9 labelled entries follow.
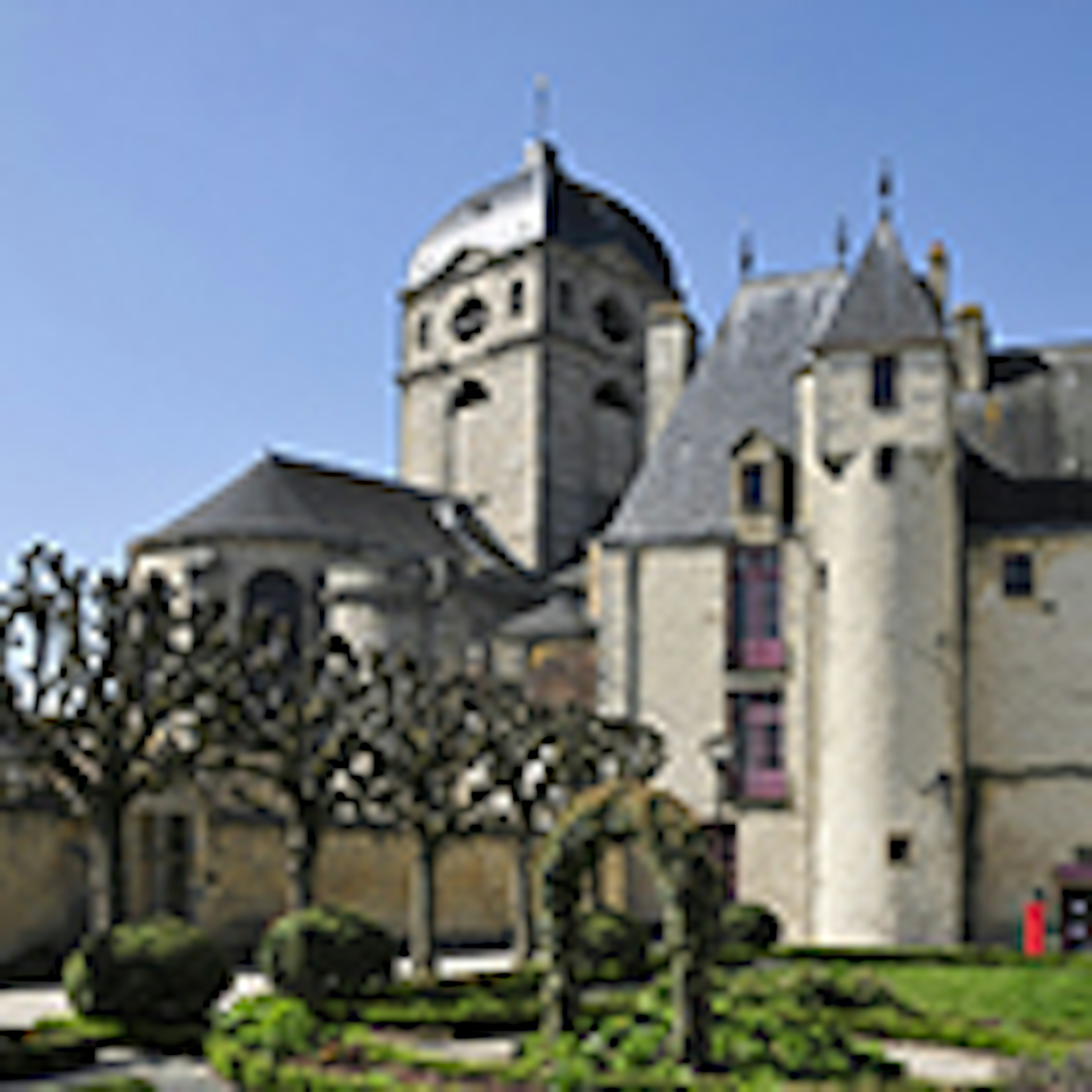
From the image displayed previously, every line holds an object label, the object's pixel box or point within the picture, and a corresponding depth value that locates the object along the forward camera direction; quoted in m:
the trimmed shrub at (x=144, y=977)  15.17
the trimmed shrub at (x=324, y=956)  16.84
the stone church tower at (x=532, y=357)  42.72
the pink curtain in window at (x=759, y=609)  28.53
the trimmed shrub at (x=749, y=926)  22.70
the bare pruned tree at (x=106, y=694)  16.94
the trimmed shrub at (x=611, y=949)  19.11
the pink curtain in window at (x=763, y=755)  27.95
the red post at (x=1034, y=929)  24.05
